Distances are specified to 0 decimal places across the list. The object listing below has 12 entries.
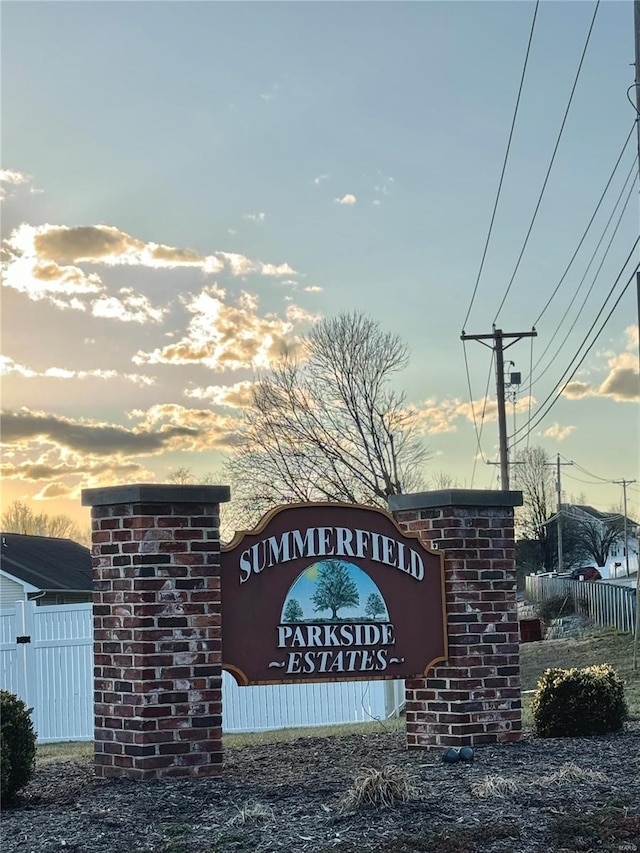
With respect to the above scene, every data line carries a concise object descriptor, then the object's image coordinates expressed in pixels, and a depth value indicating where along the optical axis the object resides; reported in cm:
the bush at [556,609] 3575
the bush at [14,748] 716
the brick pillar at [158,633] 797
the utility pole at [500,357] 3291
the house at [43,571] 2883
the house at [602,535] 8819
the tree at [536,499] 8331
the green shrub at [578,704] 957
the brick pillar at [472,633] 936
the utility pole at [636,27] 1482
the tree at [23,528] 6886
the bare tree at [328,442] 3262
